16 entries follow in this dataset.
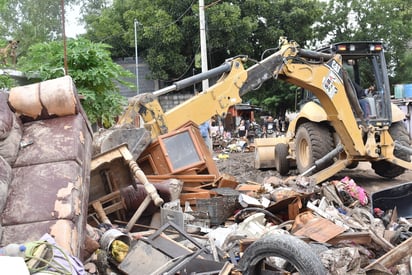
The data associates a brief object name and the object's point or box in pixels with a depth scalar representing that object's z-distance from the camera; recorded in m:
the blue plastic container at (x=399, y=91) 20.46
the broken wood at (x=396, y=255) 4.09
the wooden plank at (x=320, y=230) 4.62
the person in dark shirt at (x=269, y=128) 23.72
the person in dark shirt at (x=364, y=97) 8.56
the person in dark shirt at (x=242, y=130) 24.03
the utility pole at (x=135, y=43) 19.63
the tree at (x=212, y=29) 19.55
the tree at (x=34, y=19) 29.23
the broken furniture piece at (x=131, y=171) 5.05
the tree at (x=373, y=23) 25.69
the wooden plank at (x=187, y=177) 6.36
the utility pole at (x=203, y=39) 14.41
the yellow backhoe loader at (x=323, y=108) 6.70
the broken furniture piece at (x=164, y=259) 3.76
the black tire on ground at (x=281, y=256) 3.41
